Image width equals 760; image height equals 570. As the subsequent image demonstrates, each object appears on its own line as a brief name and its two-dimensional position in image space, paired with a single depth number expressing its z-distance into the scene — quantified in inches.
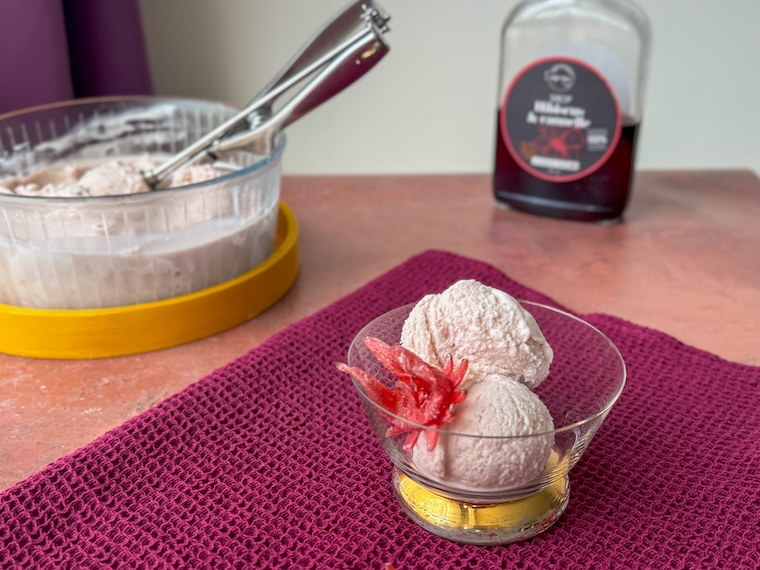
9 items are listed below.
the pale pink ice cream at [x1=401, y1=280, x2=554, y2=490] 18.1
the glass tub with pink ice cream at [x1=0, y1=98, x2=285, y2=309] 27.0
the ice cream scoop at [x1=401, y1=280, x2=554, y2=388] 20.2
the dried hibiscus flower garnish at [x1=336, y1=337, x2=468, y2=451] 18.4
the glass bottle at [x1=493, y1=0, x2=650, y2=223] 35.8
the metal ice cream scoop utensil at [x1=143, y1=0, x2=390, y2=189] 29.7
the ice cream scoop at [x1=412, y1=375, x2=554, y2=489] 17.9
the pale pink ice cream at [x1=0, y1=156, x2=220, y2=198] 30.6
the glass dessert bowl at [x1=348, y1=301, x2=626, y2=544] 18.0
